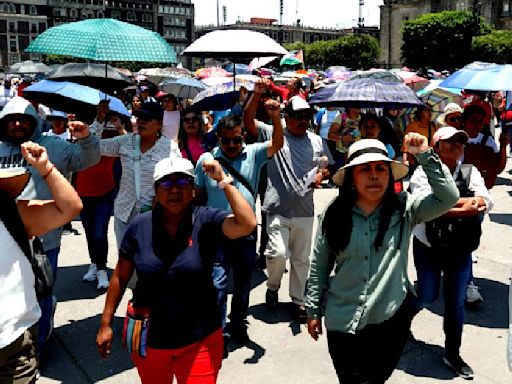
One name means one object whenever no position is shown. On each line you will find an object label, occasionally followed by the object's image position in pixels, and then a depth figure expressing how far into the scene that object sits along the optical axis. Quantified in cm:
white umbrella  532
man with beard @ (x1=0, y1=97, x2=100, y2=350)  377
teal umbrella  462
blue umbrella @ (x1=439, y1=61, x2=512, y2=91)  551
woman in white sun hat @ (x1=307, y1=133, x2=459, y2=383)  286
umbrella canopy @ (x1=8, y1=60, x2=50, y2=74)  1800
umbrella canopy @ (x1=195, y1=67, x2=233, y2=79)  1337
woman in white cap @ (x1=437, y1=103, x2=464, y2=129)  575
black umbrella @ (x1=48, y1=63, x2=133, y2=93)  647
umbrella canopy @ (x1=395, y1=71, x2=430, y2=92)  1318
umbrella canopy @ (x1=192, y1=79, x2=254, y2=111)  578
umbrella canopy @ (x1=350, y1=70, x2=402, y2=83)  539
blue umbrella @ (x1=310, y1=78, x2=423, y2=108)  493
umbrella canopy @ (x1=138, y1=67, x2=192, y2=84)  1169
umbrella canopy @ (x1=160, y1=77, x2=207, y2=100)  1029
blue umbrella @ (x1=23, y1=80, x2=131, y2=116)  569
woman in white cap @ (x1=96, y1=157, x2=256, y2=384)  276
